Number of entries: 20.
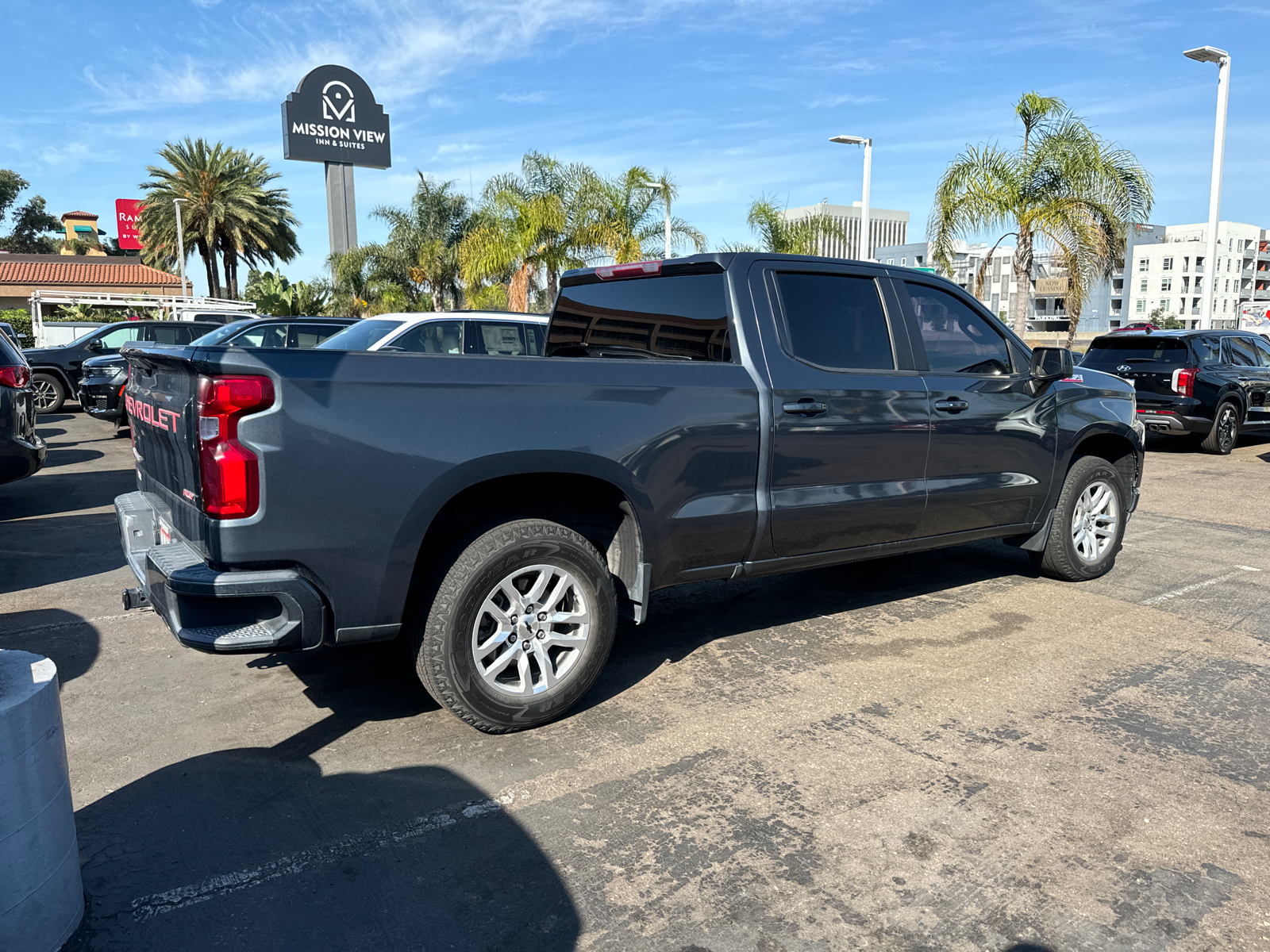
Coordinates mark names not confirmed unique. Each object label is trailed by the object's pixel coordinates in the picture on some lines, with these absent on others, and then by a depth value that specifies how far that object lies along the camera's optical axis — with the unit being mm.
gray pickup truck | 3221
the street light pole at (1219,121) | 19109
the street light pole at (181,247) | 38378
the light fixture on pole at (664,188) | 24000
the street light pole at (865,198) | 22078
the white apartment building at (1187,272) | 117938
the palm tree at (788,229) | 23359
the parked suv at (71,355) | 16625
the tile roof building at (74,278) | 53781
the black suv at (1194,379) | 12875
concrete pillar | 2322
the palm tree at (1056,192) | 18656
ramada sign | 61531
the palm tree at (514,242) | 23875
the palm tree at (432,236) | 34344
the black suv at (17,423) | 7062
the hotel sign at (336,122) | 45125
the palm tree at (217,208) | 39906
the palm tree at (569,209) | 24203
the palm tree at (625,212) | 24109
